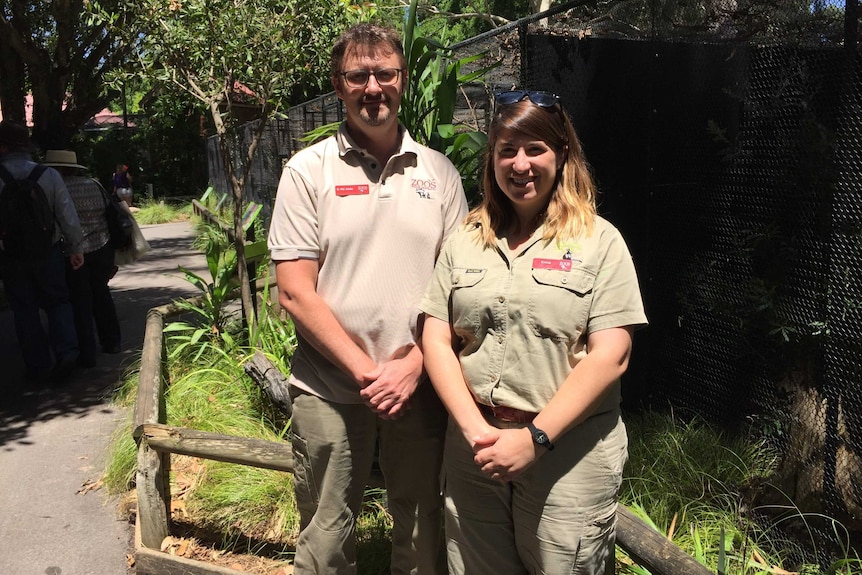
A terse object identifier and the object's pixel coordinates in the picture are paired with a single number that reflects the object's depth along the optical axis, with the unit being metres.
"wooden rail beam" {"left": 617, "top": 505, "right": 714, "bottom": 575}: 2.30
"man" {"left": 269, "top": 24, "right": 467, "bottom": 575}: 2.43
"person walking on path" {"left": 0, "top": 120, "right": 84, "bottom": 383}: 6.12
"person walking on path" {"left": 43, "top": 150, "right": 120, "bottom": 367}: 6.61
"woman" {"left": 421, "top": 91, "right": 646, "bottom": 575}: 2.05
